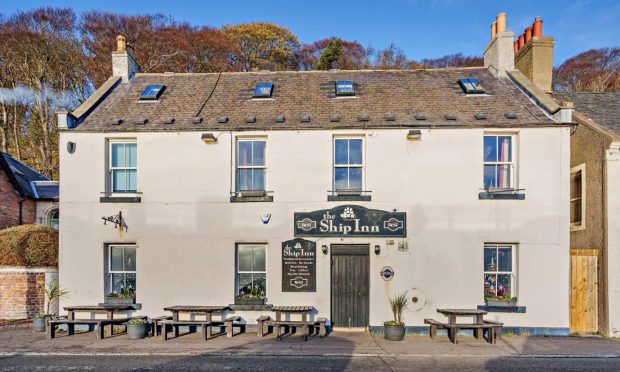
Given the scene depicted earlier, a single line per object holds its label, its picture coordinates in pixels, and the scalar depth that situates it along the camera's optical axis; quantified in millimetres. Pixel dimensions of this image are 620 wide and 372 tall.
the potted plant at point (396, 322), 10445
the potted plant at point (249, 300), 11461
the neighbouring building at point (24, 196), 17500
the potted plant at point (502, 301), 11148
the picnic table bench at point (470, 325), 10305
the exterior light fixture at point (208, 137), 11562
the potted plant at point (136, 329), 10648
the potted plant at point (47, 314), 11383
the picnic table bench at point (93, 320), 10734
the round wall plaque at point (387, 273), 11336
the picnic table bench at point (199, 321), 10570
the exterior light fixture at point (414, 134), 11359
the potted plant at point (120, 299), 11602
